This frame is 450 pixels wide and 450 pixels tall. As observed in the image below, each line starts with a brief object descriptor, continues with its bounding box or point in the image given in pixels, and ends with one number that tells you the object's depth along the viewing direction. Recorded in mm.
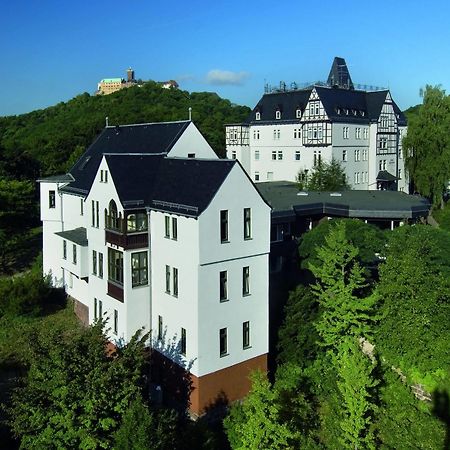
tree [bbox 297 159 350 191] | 41281
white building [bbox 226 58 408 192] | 47062
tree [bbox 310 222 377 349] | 19156
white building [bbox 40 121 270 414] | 18344
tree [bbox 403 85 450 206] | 42625
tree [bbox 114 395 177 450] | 11641
